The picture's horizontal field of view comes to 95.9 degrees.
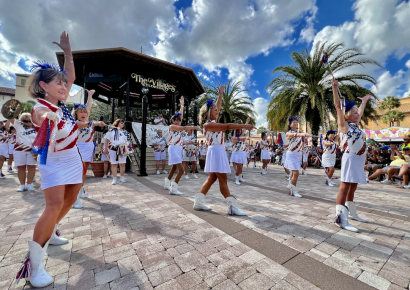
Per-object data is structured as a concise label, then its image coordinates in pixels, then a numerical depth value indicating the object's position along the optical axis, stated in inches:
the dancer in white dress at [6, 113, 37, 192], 208.5
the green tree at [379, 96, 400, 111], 1467.8
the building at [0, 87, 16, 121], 1546.8
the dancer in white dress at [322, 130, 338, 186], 272.8
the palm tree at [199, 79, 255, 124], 856.9
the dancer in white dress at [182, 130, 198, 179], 296.8
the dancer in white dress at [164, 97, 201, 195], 193.5
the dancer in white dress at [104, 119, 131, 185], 243.1
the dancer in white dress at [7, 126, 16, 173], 341.2
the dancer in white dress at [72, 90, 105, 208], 170.2
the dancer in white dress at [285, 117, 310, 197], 200.5
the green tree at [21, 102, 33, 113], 1452.8
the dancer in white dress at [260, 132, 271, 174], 383.6
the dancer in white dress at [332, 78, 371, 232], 117.6
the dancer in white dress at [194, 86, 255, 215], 135.6
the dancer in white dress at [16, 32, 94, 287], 65.1
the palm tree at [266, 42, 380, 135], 515.8
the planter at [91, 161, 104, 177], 301.7
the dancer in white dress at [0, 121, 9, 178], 303.2
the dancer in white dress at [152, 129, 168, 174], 355.1
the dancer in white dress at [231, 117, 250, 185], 285.6
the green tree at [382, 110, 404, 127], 1389.0
